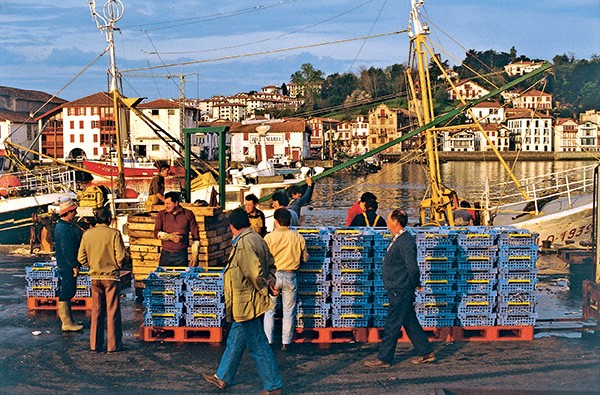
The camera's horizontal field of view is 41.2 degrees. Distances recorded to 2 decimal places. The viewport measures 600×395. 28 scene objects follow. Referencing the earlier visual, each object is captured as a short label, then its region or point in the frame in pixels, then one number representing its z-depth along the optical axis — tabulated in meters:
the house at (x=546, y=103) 160.88
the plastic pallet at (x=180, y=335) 10.92
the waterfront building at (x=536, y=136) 151.00
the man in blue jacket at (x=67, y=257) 11.25
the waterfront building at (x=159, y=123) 85.38
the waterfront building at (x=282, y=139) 112.62
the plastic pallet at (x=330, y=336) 10.97
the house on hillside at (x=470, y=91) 177.51
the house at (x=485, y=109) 156.50
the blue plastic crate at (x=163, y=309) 10.95
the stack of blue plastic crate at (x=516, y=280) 11.11
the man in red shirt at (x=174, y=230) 12.22
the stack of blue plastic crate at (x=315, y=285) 11.02
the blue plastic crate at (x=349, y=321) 11.02
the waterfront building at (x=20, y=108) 89.81
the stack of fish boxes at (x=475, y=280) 11.10
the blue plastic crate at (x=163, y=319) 10.97
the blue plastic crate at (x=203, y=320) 10.94
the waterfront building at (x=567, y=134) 144.00
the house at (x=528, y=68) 190.57
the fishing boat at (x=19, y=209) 26.43
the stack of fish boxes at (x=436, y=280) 11.05
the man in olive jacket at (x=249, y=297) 8.44
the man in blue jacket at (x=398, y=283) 9.58
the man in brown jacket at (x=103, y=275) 10.35
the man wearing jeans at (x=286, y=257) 10.28
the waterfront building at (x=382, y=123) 144.43
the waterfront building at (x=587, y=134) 143.88
